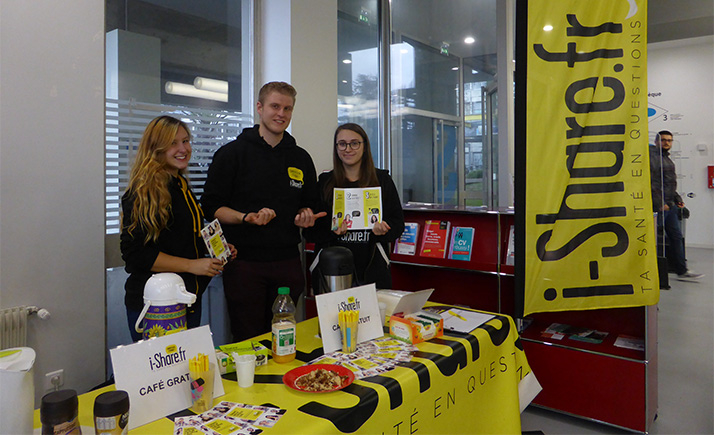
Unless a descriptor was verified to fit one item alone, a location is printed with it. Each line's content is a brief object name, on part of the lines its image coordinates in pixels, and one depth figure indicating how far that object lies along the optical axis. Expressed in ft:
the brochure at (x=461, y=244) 10.72
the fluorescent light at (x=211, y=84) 11.11
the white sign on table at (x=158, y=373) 3.84
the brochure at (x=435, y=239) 11.04
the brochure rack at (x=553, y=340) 8.49
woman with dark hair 8.65
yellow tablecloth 4.02
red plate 4.41
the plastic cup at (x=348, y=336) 5.32
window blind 9.34
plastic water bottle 5.02
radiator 7.29
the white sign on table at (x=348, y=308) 5.33
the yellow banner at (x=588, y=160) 8.69
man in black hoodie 7.82
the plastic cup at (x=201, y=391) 4.03
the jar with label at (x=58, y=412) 3.02
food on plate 4.36
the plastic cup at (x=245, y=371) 4.49
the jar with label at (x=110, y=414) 3.28
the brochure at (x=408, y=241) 11.48
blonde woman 6.18
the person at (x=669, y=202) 21.43
